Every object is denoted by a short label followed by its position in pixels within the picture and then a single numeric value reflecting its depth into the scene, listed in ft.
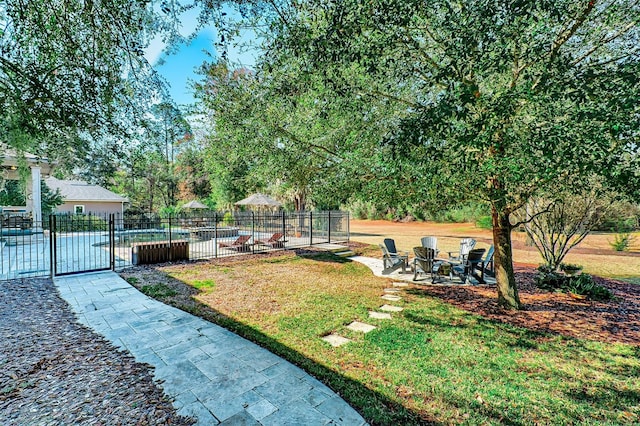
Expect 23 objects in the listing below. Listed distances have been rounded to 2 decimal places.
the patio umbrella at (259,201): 65.15
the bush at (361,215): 113.50
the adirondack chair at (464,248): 31.93
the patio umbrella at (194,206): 75.05
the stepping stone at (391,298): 21.40
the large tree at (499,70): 9.55
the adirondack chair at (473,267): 26.53
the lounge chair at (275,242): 43.68
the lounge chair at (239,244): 40.17
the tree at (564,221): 26.14
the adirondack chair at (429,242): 32.49
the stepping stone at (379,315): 17.80
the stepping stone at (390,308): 19.17
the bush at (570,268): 25.02
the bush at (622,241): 46.21
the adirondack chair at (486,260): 27.25
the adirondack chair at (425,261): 26.91
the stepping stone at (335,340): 14.14
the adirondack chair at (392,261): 30.09
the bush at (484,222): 72.33
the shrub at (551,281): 24.50
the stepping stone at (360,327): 15.94
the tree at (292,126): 16.88
